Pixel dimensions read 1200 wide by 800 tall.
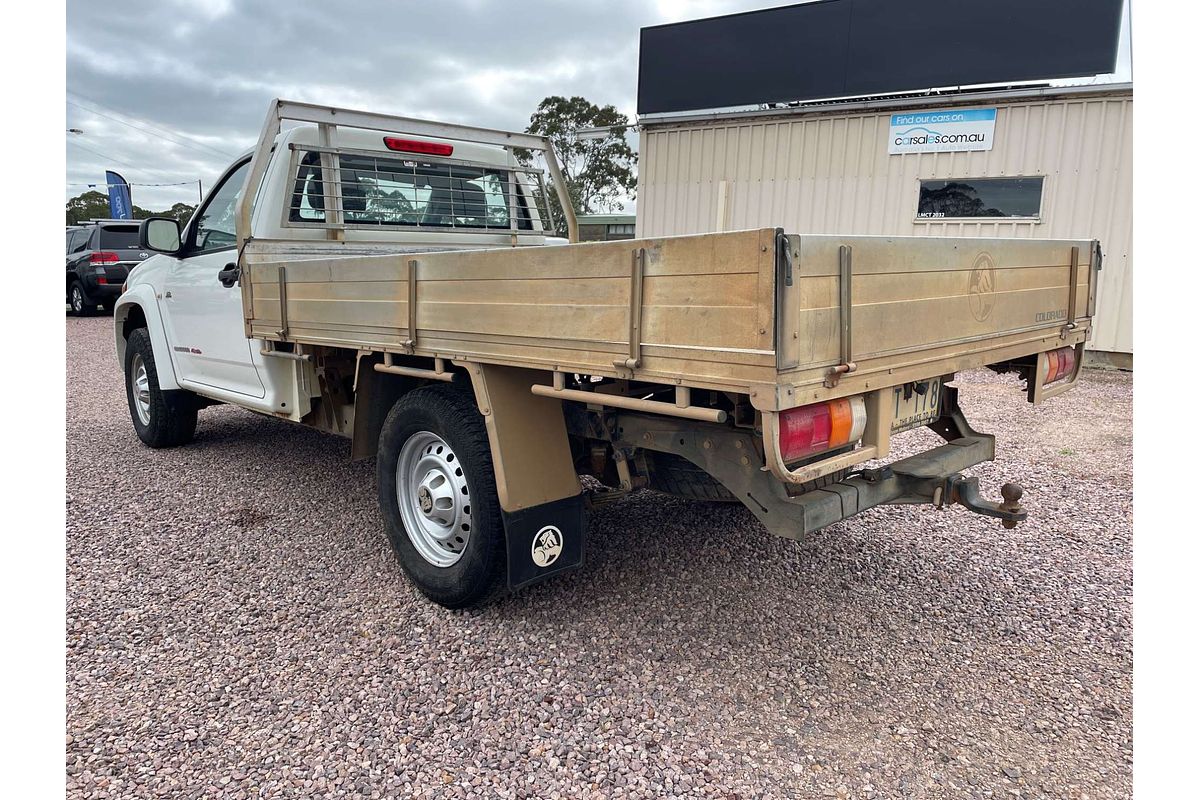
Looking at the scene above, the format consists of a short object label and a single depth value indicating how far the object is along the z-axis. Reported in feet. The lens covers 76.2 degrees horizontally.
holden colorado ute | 7.10
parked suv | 51.85
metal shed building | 30.48
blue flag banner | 98.58
